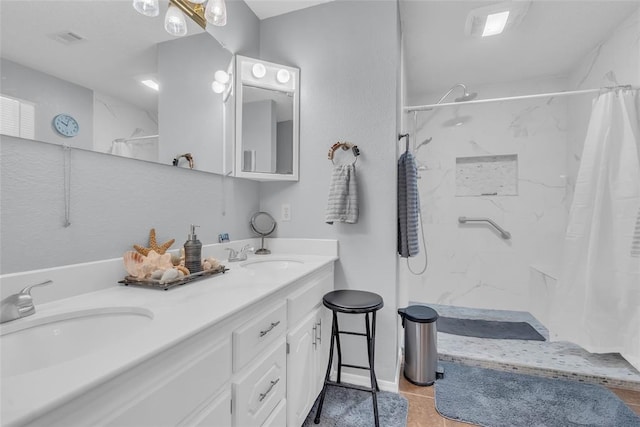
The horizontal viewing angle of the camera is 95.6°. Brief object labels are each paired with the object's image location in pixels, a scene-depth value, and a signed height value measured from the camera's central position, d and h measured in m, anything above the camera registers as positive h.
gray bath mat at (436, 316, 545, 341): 2.45 -1.03
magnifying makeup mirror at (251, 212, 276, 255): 2.00 -0.08
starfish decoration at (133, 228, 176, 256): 1.16 -0.14
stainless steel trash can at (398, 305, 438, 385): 1.88 -0.87
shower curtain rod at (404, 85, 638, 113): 1.85 +0.81
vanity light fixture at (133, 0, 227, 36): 1.17 +0.94
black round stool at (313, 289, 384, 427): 1.47 -0.48
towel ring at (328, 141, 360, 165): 1.84 +0.42
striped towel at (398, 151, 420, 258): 1.76 +0.03
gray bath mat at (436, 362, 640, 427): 1.53 -1.08
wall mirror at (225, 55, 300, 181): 1.86 +0.62
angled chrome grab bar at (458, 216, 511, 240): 3.12 -0.10
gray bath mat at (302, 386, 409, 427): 1.52 -1.10
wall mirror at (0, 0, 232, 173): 0.87 +0.50
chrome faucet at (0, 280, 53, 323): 0.73 -0.25
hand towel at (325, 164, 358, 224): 1.77 +0.09
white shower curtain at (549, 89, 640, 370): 1.81 -0.16
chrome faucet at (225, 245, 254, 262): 1.67 -0.25
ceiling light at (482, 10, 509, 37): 1.96 +1.33
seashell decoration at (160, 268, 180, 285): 1.04 -0.23
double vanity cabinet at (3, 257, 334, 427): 0.54 -0.42
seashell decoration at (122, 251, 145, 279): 1.10 -0.20
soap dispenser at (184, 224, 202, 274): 1.24 -0.19
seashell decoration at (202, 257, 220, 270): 1.29 -0.23
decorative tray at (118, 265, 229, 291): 1.04 -0.26
